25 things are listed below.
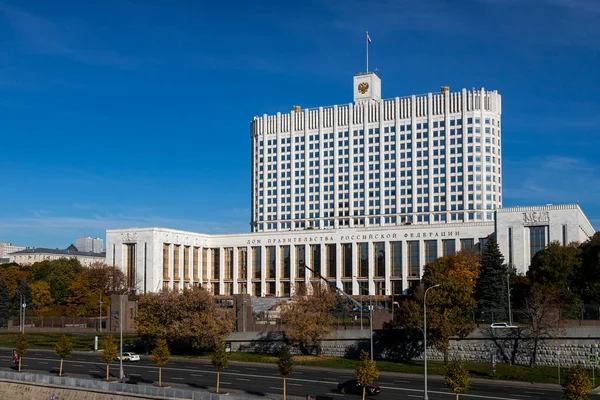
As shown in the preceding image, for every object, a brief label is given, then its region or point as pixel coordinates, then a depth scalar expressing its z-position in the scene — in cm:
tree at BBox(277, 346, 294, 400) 6103
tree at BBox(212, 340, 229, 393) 6588
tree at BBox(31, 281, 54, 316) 15450
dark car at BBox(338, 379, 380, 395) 6059
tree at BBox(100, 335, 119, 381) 7094
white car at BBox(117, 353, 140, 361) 8694
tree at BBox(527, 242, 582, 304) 10412
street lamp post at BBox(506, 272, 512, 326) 8231
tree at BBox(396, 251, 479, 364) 7994
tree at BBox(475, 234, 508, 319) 11281
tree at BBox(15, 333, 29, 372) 7559
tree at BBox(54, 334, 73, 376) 7469
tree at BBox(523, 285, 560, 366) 7575
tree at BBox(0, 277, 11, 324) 14175
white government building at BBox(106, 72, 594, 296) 15838
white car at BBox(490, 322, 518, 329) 8048
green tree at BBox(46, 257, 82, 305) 15775
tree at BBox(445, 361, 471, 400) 5178
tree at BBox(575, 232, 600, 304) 9775
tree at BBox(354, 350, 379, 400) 5637
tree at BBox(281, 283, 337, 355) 8781
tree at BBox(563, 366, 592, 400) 4469
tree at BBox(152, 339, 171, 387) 6750
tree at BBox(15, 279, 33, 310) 14712
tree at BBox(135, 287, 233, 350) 9162
